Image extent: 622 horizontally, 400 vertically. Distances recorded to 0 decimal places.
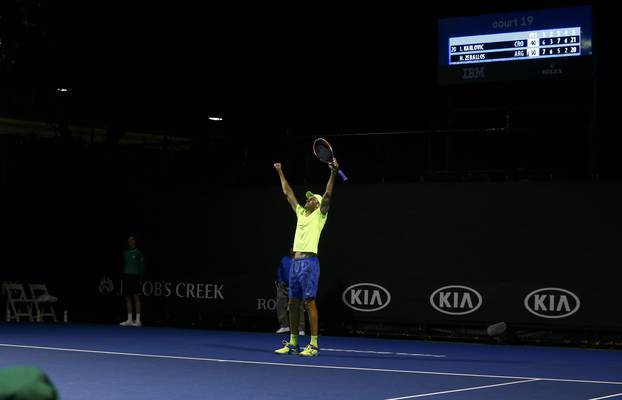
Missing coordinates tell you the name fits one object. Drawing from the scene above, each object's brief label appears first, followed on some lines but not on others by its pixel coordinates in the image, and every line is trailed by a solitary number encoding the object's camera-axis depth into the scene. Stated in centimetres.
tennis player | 1347
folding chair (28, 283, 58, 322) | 2148
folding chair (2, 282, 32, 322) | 2156
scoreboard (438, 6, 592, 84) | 1988
